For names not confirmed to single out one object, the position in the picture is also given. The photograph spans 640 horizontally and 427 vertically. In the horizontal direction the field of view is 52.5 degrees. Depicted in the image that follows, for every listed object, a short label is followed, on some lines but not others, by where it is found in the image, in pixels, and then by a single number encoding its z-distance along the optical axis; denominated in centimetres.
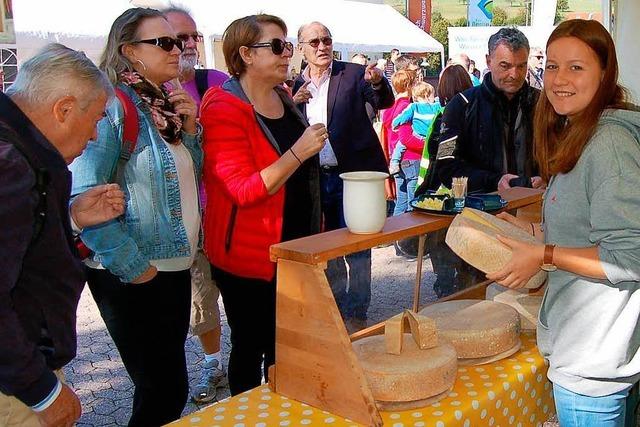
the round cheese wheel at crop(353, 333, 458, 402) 150
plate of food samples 197
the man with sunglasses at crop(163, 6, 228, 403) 309
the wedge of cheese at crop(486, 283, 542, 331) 199
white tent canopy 866
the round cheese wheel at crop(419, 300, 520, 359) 174
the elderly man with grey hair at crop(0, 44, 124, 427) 111
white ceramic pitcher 169
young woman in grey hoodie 139
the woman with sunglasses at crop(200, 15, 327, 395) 214
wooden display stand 146
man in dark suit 342
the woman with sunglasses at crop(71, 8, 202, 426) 183
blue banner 2505
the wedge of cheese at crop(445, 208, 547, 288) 158
